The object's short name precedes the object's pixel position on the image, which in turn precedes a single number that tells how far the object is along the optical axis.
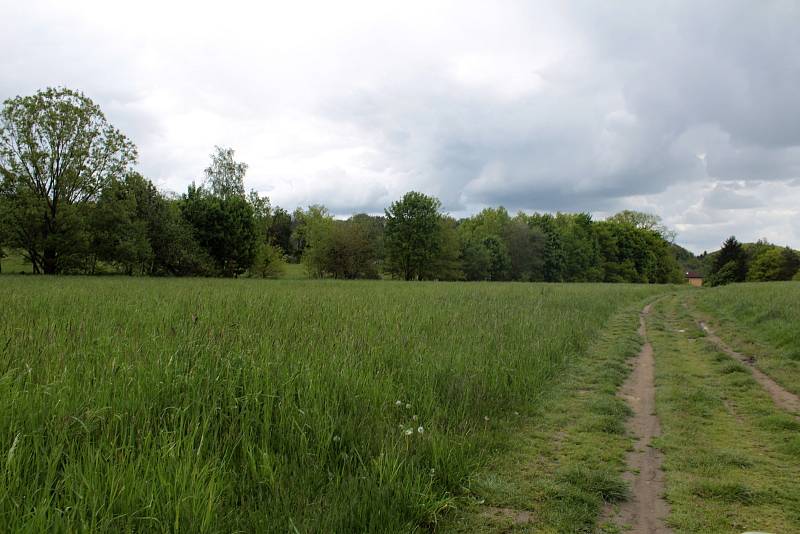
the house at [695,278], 153.70
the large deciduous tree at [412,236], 69.50
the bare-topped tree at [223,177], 67.94
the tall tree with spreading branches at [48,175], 36.53
